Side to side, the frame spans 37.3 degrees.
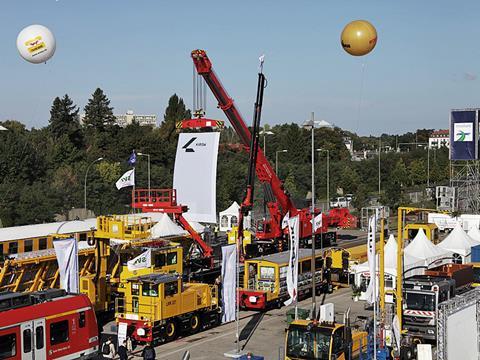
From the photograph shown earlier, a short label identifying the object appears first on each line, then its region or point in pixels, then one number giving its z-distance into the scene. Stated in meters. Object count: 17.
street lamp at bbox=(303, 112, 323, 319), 25.68
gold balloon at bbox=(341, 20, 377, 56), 22.17
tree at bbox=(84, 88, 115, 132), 100.38
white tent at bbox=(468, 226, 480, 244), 40.41
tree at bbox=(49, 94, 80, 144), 91.69
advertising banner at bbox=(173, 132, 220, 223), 34.16
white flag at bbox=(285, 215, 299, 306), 24.14
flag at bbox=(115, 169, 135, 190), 37.31
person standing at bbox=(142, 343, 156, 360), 20.05
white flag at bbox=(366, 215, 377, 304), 20.74
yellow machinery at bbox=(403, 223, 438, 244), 40.03
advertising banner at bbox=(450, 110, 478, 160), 53.19
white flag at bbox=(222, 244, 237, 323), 23.64
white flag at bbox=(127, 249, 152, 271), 27.34
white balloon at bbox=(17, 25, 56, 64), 25.22
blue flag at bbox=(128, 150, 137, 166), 44.96
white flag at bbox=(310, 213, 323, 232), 39.04
